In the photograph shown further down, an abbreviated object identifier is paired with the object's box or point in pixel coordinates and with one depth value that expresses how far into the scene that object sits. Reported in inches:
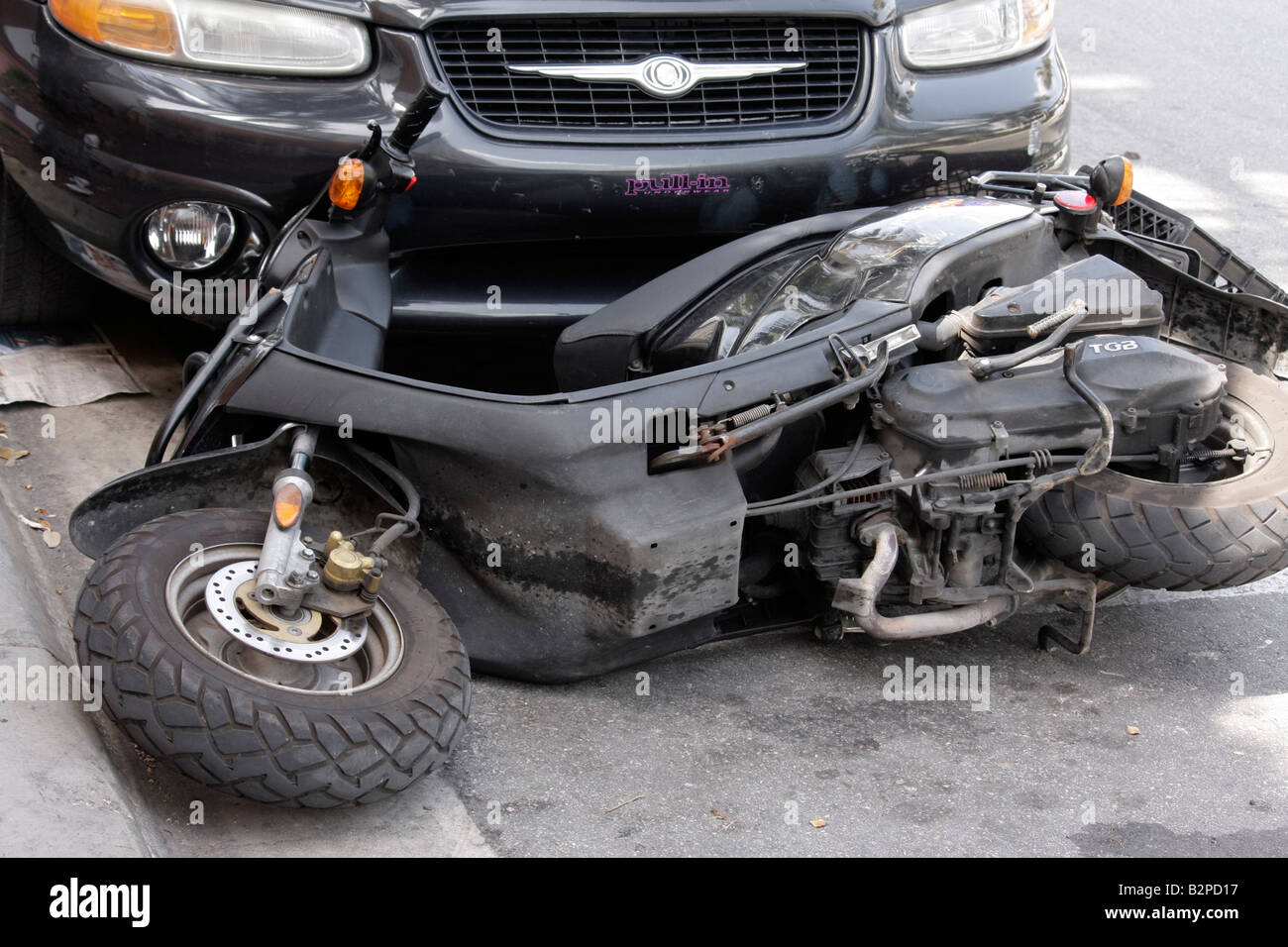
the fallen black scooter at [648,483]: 114.9
